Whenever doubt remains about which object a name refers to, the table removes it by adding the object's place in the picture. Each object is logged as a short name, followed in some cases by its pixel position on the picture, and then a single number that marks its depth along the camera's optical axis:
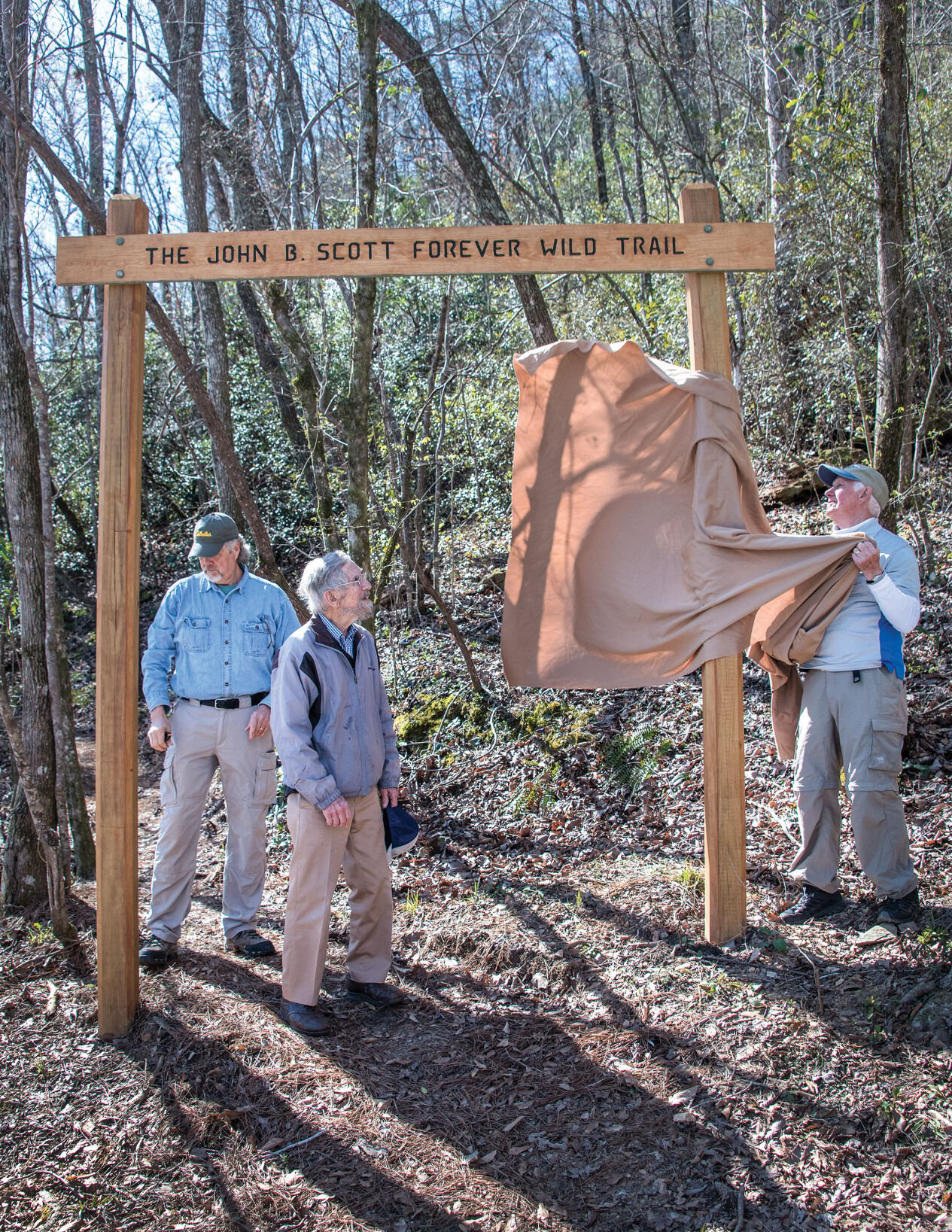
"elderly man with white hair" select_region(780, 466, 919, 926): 4.45
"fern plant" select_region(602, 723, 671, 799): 7.01
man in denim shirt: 4.89
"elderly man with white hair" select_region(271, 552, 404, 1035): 4.14
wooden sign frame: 4.23
